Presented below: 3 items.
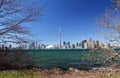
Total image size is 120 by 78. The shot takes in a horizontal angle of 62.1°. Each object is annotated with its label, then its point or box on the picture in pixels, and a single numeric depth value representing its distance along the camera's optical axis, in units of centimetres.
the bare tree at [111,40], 740
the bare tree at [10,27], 904
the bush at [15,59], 900
